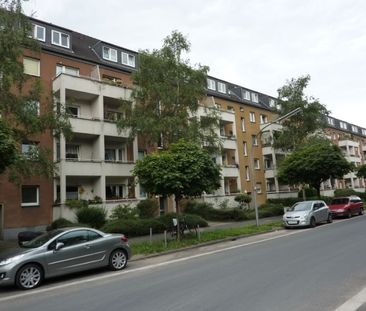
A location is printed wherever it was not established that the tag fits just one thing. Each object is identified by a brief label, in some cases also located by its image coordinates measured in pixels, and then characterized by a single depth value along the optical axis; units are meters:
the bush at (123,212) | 25.83
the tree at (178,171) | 16.81
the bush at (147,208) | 28.01
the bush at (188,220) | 23.33
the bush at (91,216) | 23.75
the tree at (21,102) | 17.69
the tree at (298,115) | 41.72
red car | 27.83
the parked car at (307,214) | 22.25
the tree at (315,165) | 31.36
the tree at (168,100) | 26.55
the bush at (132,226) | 20.66
